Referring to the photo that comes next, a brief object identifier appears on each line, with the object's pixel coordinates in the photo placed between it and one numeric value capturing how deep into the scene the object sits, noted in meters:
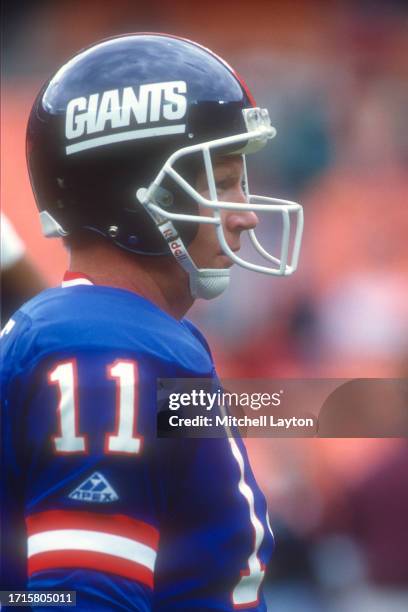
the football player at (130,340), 8.91
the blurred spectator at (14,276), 9.66
